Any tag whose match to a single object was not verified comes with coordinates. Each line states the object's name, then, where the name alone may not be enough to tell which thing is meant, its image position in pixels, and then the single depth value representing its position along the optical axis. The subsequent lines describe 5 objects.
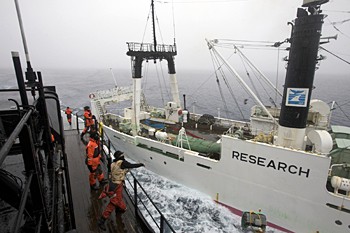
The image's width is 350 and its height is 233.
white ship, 6.78
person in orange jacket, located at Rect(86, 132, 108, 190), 5.28
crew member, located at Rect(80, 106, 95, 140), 9.73
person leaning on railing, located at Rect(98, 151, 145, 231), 4.26
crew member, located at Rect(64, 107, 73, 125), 13.74
